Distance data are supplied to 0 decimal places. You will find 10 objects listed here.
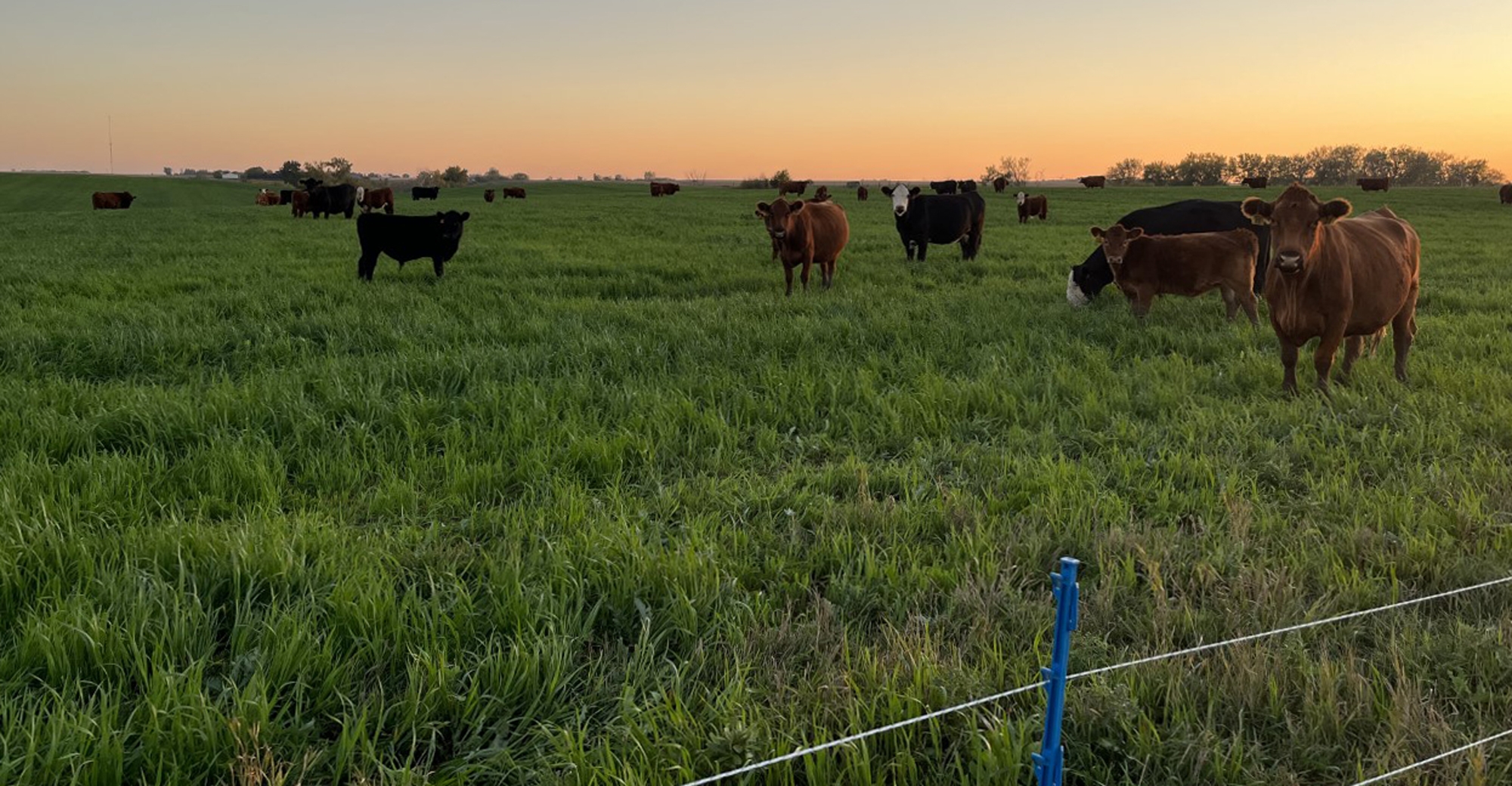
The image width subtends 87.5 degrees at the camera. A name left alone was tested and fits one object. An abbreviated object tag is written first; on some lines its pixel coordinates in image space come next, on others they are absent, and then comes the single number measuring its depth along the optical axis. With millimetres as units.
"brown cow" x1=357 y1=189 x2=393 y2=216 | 37812
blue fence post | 1510
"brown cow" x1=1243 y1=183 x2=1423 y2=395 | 5523
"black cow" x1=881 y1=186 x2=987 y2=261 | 15836
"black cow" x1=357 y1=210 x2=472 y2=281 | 12133
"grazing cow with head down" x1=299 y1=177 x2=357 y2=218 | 30906
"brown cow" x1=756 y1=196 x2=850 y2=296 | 11680
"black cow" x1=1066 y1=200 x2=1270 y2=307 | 10352
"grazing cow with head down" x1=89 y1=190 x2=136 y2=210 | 40944
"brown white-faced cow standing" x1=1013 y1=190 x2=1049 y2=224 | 30391
